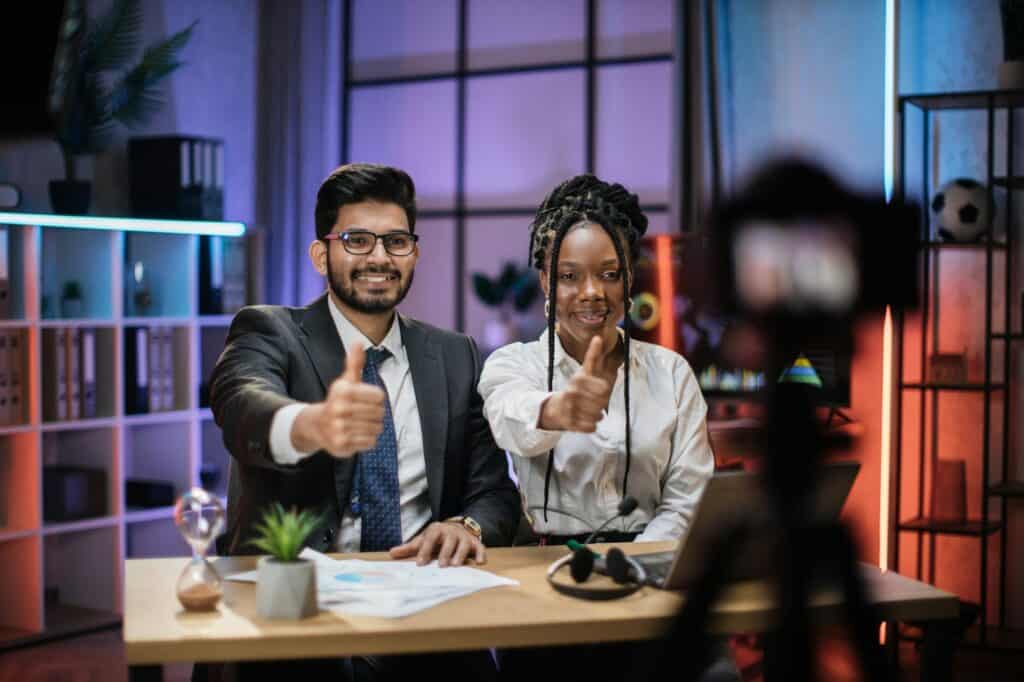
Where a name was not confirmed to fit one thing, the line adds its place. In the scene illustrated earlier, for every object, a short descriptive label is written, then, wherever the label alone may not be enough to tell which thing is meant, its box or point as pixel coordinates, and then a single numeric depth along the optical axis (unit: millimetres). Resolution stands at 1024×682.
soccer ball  3750
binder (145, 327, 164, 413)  4430
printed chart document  1571
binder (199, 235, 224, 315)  4656
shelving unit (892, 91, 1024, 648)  3668
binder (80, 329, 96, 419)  4172
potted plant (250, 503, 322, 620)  1509
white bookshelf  3945
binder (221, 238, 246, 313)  4770
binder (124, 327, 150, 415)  4348
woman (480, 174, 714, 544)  2156
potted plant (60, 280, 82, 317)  4242
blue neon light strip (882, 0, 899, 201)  3693
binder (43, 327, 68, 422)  4059
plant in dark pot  4477
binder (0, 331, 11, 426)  3900
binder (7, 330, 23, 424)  3938
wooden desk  1427
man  2045
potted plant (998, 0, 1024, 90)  3686
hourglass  1545
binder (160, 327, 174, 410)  4488
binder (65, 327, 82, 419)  4117
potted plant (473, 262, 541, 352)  5488
